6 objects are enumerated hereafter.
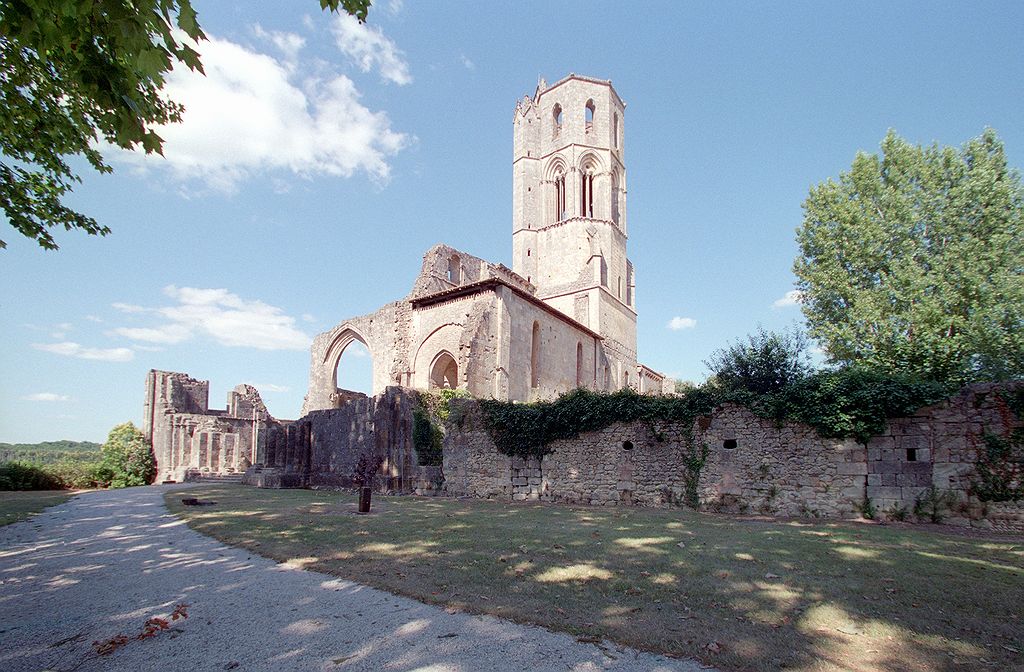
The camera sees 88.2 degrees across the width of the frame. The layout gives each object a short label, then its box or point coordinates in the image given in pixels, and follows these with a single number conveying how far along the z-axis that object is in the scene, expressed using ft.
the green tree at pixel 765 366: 42.24
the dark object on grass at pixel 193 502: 39.24
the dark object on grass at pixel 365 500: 34.86
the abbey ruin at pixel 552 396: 33.47
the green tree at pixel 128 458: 88.02
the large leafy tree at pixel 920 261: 50.88
